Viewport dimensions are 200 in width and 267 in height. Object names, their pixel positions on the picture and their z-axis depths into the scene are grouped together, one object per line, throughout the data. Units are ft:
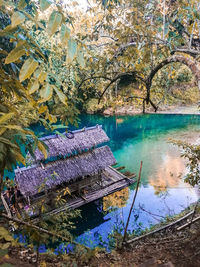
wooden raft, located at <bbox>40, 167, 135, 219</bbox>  22.58
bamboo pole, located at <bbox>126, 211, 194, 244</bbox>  11.42
